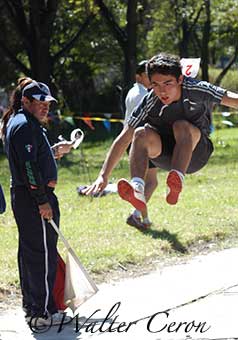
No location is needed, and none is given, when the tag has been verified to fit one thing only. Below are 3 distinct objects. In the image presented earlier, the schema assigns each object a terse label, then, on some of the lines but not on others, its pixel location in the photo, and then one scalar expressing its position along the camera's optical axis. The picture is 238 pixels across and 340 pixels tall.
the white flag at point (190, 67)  13.19
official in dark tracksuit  12.22
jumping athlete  12.72
